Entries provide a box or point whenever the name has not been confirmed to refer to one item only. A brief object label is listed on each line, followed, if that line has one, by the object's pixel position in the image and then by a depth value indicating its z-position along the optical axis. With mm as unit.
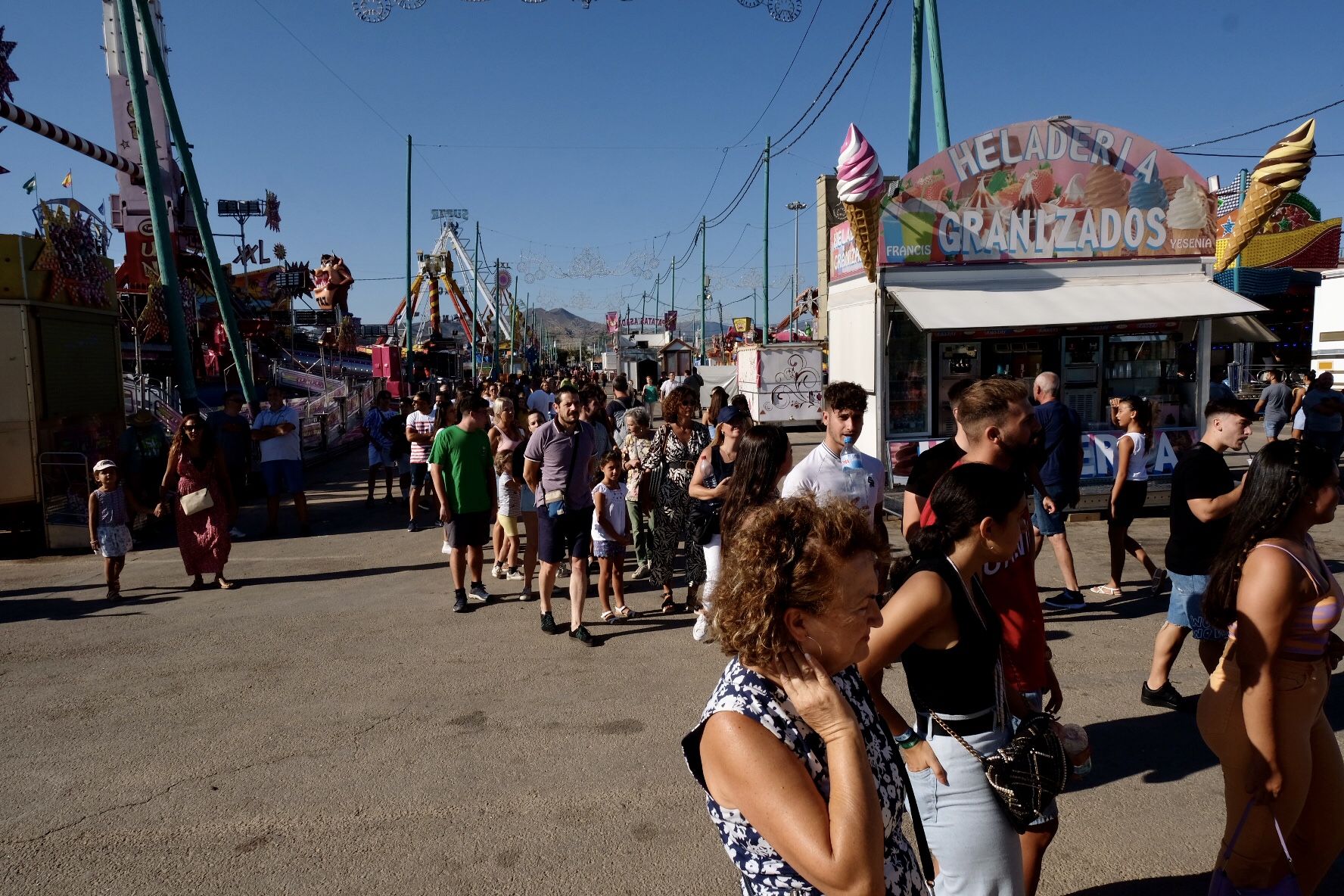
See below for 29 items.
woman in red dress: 7633
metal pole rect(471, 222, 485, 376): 37869
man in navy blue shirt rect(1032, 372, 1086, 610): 6520
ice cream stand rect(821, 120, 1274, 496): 10562
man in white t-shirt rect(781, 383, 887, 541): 4523
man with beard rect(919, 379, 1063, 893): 2541
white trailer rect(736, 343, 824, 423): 21219
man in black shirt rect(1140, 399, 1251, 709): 4070
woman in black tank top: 2242
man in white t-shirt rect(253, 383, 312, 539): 10156
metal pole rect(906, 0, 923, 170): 14305
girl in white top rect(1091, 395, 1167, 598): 6543
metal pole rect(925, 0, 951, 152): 14062
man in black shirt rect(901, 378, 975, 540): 4031
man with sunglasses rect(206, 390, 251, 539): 10523
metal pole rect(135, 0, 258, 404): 14078
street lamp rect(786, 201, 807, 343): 38241
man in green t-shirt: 6906
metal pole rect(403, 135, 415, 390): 27172
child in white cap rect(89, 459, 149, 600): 7266
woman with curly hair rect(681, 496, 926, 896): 1487
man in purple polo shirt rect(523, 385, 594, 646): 6148
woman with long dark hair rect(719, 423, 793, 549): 4523
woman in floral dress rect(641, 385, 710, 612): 6789
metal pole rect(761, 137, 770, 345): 30766
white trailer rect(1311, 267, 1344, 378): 20219
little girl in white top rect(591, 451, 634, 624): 6398
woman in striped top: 2543
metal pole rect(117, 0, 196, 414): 12414
